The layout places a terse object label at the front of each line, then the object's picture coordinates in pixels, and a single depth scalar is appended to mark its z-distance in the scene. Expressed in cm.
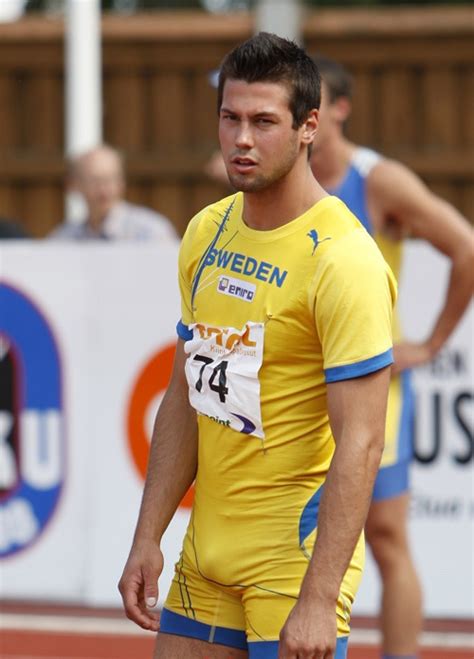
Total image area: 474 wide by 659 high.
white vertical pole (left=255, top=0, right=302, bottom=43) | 2481
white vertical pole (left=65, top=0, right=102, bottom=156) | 2359
